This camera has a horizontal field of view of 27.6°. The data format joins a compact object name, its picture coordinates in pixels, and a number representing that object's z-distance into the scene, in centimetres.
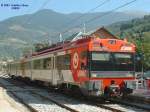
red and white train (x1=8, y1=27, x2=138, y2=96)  1308
